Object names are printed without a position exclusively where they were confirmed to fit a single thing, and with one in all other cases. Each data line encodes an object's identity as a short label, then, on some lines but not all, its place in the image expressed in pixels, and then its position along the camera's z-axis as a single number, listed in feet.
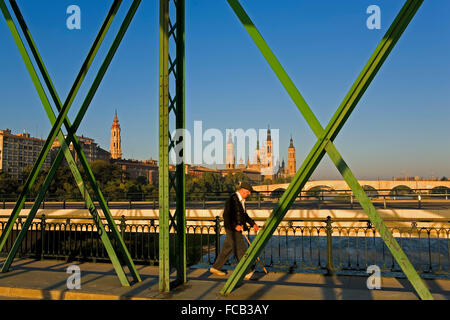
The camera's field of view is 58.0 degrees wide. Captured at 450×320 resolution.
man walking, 24.04
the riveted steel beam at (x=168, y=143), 20.72
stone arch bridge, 247.62
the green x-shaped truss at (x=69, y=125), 22.57
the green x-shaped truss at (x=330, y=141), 16.79
